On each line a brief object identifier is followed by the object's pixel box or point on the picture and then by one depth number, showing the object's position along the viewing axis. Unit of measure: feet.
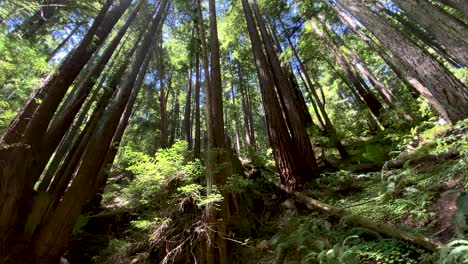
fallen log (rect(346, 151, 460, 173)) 15.88
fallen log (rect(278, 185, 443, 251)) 9.69
